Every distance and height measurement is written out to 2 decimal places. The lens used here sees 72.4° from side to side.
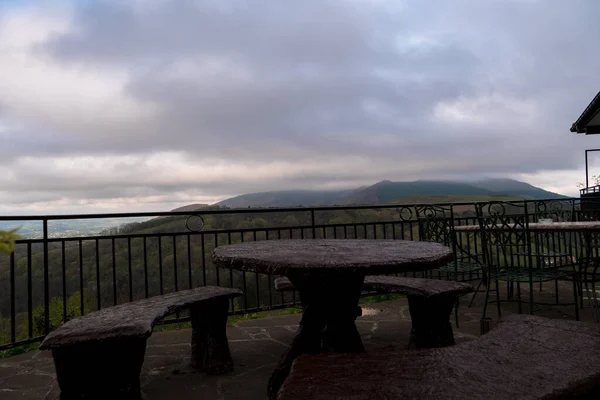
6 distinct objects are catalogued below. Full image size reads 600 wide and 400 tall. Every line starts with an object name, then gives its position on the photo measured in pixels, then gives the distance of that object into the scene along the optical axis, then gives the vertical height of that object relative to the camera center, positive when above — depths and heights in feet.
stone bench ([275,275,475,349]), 9.35 -2.46
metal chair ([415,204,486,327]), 12.98 -0.88
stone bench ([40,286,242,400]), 6.49 -2.20
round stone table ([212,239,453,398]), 6.54 -1.05
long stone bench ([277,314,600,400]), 3.93 -1.82
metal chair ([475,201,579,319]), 11.44 -1.15
